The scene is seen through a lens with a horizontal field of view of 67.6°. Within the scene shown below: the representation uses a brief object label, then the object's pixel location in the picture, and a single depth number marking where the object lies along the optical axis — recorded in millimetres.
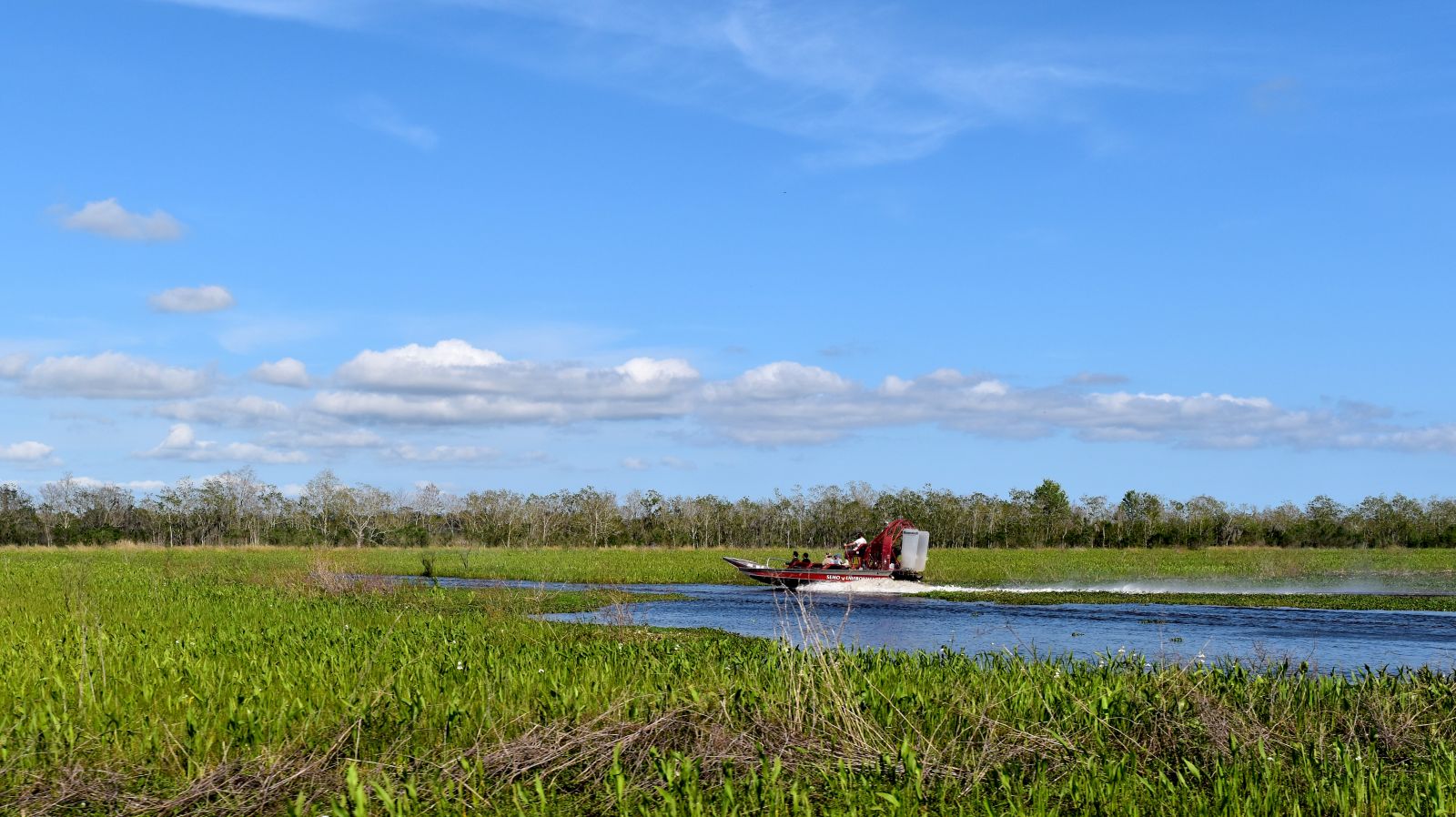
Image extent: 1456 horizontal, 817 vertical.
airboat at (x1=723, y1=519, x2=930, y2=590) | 42375
